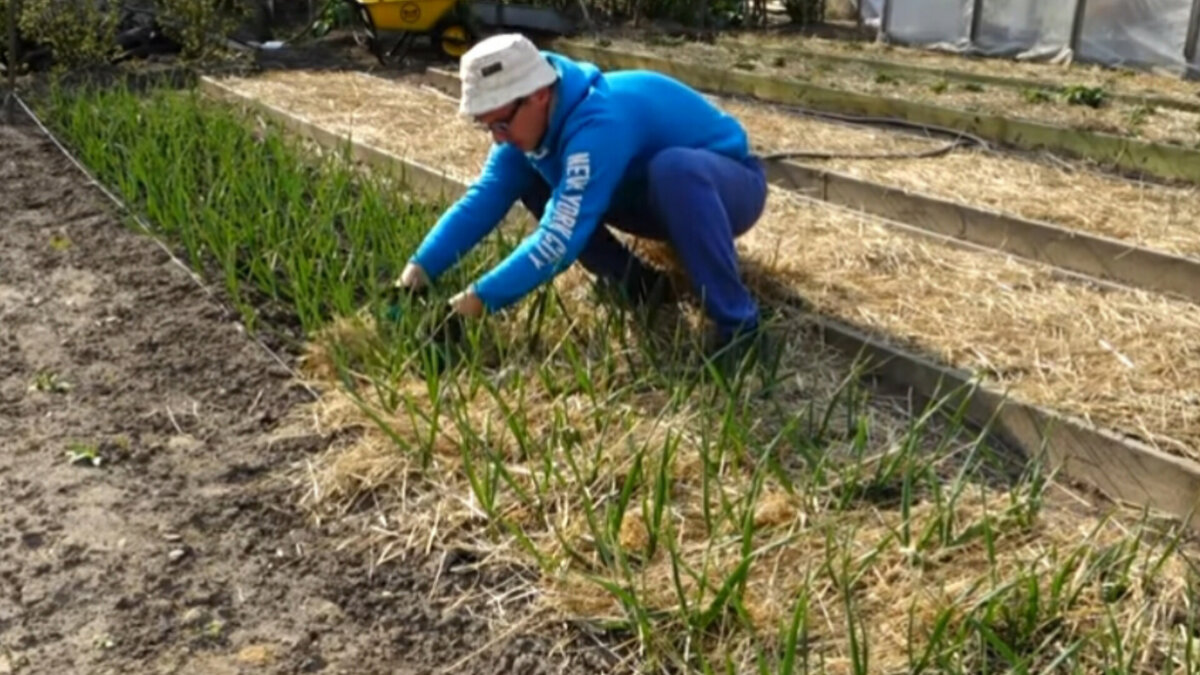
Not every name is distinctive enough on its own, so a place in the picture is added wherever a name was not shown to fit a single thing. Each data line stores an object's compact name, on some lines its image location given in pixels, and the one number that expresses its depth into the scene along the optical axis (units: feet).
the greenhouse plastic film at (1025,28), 31.63
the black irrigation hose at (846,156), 18.28
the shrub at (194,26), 28.71
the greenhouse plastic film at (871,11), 40.37
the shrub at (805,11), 40.96
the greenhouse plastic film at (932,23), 34.19
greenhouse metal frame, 29.22
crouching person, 10.17
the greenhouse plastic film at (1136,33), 29.17
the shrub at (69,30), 26.94
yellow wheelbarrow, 29.22
